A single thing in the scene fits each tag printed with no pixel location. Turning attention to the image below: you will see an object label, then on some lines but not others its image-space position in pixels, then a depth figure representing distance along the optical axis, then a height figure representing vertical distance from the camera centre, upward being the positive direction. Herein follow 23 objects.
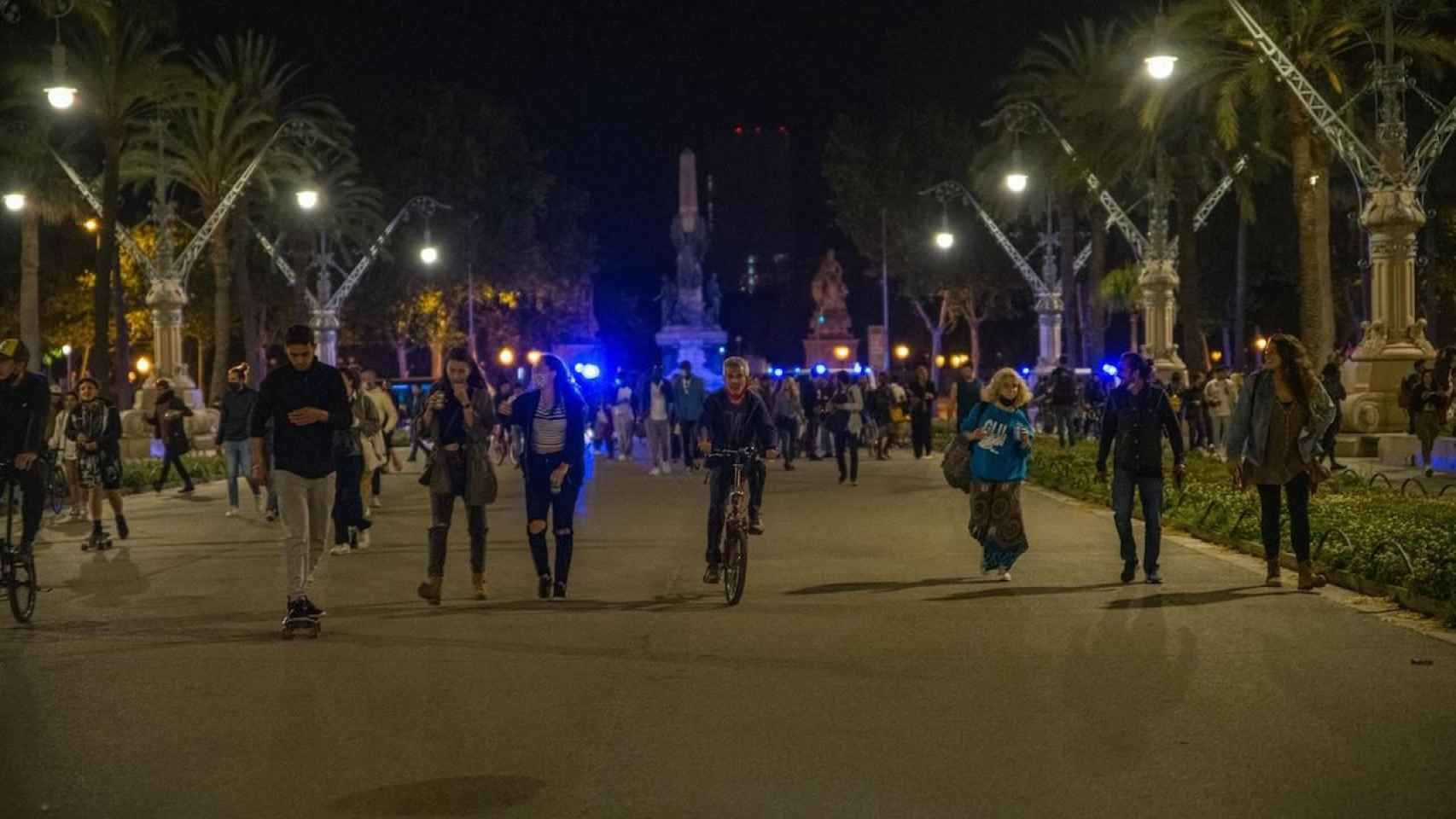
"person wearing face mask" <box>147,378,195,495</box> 26.80 -0.04
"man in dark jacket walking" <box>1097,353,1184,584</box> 13.96 -0.32
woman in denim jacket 13.11 -0.17
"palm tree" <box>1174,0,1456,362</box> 30.44 +5.74
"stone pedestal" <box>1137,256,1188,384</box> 41.97 +2.23
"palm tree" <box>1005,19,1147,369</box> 40.62 +6.77
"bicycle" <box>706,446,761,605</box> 12.77 -0.85
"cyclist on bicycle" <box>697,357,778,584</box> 13.77 -0.07
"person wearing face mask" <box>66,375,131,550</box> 17.67 -0.25
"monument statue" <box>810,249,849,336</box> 81.12 +4.90
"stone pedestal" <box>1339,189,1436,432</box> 30.42 +1.17
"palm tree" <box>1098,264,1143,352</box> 62.44 +4.30
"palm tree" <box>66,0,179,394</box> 39.31 +7.50
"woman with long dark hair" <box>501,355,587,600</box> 13.20 -0.22
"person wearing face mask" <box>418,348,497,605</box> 13.02 -0.23
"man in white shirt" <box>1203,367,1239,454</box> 32.62 +0.14
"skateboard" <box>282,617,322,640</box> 11.31 -1.24
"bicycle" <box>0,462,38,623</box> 12.27 -0.97
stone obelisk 77.75 +4.45
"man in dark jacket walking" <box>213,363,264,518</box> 22.02 +0.01
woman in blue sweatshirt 14.24 -0.43
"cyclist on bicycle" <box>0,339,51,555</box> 12.64 +0.02
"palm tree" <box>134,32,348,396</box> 46.94 +7.44
